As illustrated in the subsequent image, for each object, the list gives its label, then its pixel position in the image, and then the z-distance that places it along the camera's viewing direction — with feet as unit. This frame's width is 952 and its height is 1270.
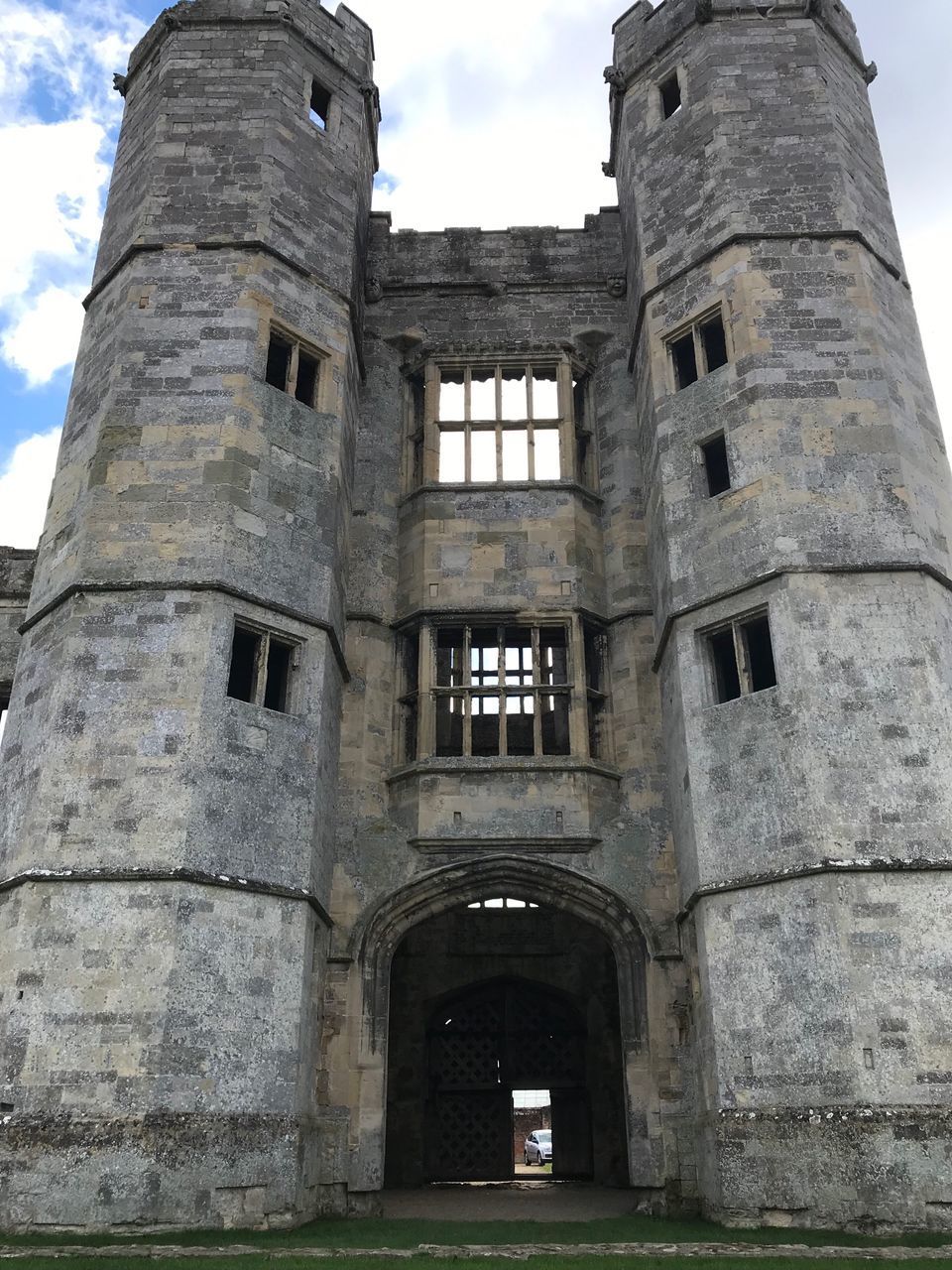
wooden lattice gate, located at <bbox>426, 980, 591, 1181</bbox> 52.65
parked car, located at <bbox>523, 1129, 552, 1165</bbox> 89.69
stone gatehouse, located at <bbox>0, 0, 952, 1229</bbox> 32.32
